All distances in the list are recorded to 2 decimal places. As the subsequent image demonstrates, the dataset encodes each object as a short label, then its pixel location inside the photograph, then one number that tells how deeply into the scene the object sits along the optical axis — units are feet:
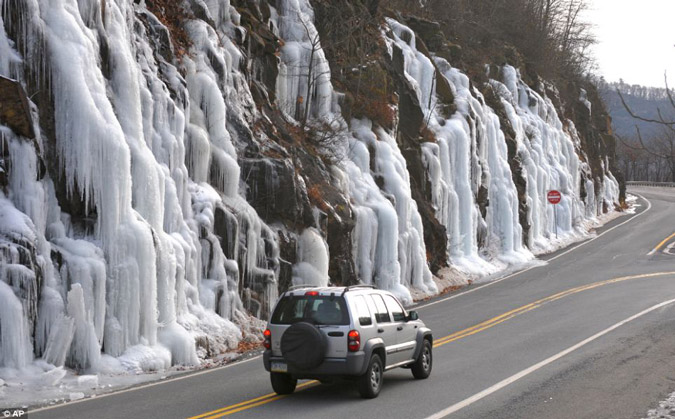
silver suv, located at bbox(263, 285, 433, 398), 38.58
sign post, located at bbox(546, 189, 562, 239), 159.63
